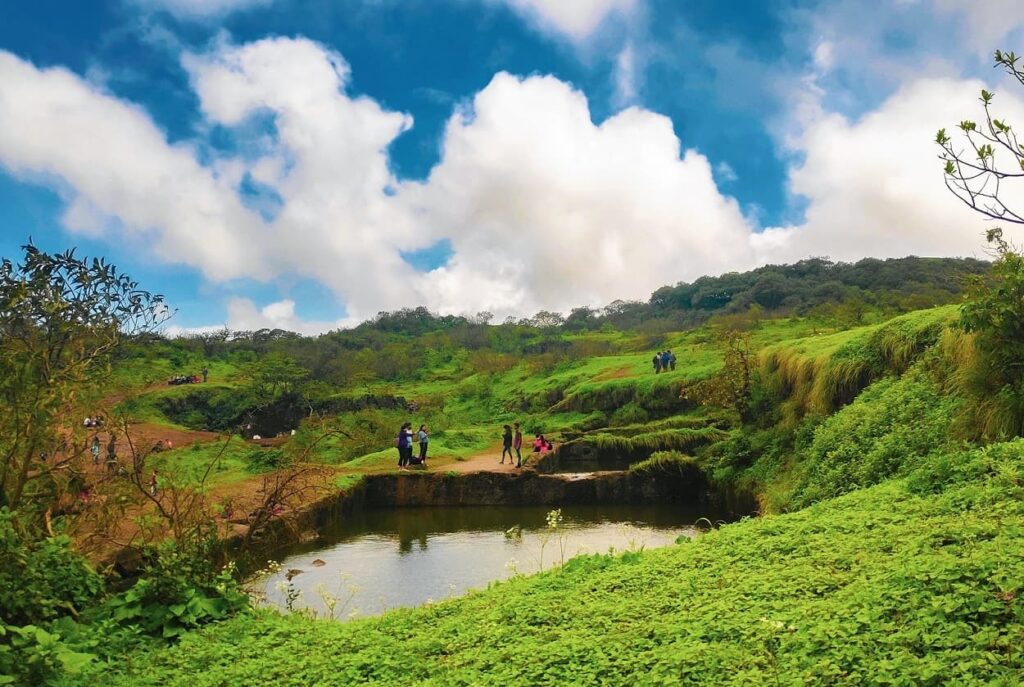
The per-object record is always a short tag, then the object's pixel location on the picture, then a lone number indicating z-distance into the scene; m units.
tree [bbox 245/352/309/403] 45.00
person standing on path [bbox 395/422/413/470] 21.06
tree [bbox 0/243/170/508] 7.17
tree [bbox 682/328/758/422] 20.50
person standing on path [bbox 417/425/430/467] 21.61
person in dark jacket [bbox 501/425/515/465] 22.36
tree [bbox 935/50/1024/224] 3.34
